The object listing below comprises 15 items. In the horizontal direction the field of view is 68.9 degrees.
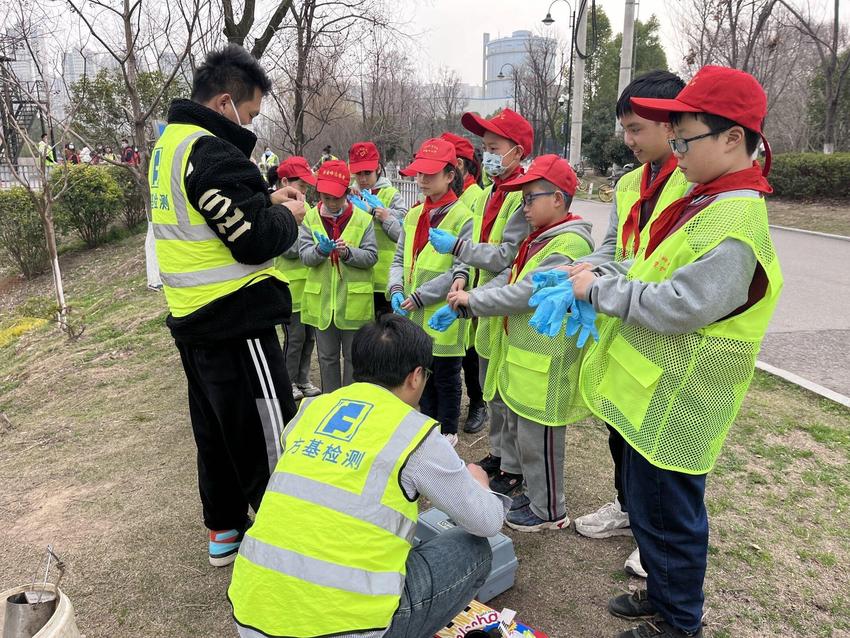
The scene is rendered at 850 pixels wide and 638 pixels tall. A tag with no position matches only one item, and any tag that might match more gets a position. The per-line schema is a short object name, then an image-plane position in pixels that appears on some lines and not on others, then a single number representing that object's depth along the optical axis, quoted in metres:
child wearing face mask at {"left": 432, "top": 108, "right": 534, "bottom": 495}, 3.19
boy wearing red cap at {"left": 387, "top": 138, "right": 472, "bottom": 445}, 3.66
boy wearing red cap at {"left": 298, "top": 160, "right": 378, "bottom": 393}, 4.25
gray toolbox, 2.49
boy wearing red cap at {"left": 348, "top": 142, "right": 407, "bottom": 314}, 4.68
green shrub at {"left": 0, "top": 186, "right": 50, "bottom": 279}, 11.55
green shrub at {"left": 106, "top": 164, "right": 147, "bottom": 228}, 13.93
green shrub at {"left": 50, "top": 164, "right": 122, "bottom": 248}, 12.30
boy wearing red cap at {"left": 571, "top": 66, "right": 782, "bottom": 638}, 1.79
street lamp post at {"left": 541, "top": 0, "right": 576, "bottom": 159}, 22.25
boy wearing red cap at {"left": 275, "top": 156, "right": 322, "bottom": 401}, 4.79
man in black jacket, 2.36
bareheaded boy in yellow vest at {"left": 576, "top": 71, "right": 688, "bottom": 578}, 2.36
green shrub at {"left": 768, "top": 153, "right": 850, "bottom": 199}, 14.85
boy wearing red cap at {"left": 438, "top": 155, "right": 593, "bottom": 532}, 2.73
